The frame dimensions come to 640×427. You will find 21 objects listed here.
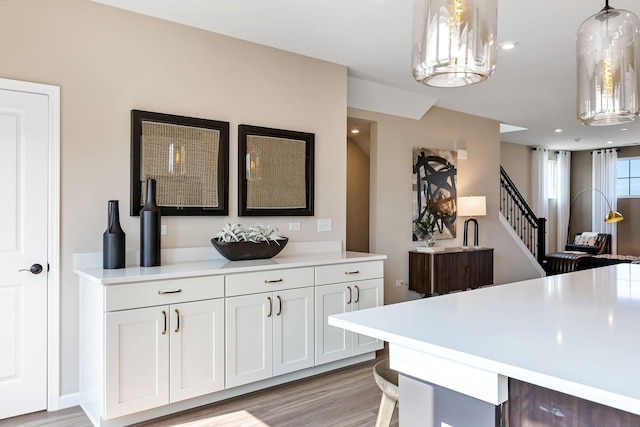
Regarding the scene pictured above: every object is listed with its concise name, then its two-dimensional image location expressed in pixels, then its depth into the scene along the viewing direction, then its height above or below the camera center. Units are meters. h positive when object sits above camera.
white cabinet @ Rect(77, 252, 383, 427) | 2.63 -0.79
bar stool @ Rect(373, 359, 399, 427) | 1.76 -0.70
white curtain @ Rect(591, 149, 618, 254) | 10.06 +0.57
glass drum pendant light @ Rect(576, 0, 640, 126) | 1.90 +0.64
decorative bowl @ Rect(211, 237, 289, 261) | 3.38 -0.28
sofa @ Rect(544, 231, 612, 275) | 7.29 -0.78
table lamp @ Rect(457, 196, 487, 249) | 6.18 +0.10
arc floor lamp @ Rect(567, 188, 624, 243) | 10.18 +0.32
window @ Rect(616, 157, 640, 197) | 9.88 +0.81
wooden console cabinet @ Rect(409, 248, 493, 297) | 5.48 -0.73
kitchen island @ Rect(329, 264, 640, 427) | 1.04 -0.37
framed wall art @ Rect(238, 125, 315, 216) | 3.75 +0.35
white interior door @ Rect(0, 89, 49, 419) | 2.82 -0.25
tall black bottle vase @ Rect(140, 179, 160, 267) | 3.03 -0.13
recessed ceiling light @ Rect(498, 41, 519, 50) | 3.85 +1.45
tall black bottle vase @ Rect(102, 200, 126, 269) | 2.91 -0.20
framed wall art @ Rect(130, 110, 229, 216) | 3.23 +0.37
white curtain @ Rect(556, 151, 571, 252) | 10.45 +0.36
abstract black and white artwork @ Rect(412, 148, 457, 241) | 5.83 +0.26
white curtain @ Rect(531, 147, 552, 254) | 9.87 +0.66
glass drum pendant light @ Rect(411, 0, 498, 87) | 1.58 +0.63
